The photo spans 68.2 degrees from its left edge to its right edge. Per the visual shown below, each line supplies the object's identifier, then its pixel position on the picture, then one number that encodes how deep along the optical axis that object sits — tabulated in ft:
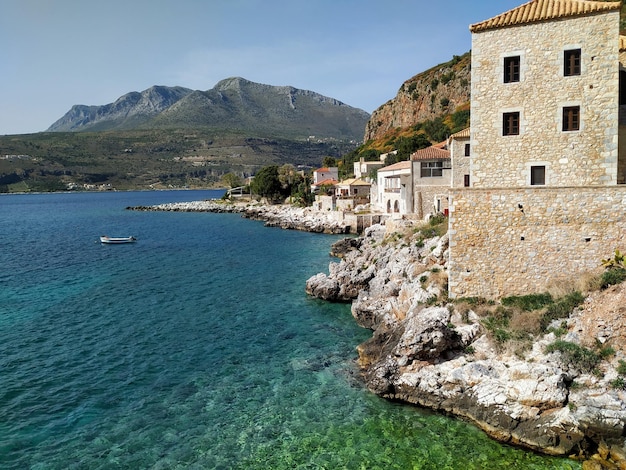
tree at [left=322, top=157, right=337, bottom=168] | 380.86
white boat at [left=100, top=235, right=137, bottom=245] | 189.88
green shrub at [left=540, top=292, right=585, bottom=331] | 55.01
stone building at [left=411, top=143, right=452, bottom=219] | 132.87
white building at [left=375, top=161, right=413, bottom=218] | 142.11
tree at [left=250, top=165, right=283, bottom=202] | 320.29
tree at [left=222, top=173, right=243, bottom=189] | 453.66
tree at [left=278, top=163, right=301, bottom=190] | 330.13
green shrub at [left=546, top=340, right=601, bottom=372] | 47.93
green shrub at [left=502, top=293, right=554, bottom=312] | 58.03
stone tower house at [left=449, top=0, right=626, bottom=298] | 58.54
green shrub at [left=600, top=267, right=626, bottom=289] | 54.90
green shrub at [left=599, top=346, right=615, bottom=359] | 48.34
